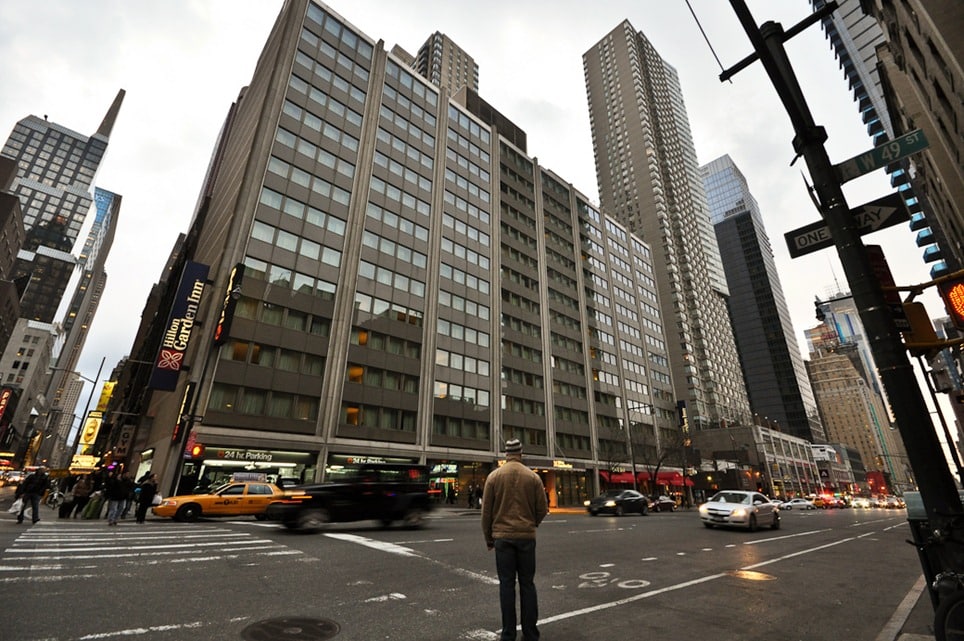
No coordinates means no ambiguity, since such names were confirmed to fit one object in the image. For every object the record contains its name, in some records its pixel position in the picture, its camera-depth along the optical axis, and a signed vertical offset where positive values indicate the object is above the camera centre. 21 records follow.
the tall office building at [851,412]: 167.75 +28.06
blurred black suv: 13.86 -0.64
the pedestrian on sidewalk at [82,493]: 18.41 -0.61
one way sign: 4.67 +2.74
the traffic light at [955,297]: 4.54 +1.90
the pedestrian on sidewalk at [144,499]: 16.28 -0.72
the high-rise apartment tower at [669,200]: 99.06 +73.22
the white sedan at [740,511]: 16.84 -0.93
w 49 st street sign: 4.51 +3.32
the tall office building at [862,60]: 88.62 +88.29
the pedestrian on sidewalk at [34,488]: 14.29 -0.35
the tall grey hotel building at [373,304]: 30.18 +15.32
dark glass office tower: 138.88 +50.12
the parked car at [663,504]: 38.56 -1.61
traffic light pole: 3.75 +1.50
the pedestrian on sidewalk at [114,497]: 14.82 -0.60
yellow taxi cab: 17.39 -0.89
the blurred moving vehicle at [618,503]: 27.59 -1.13
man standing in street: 4.20 -0.44
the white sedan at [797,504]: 47.97 -1.88
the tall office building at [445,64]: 117.62 +110.75
